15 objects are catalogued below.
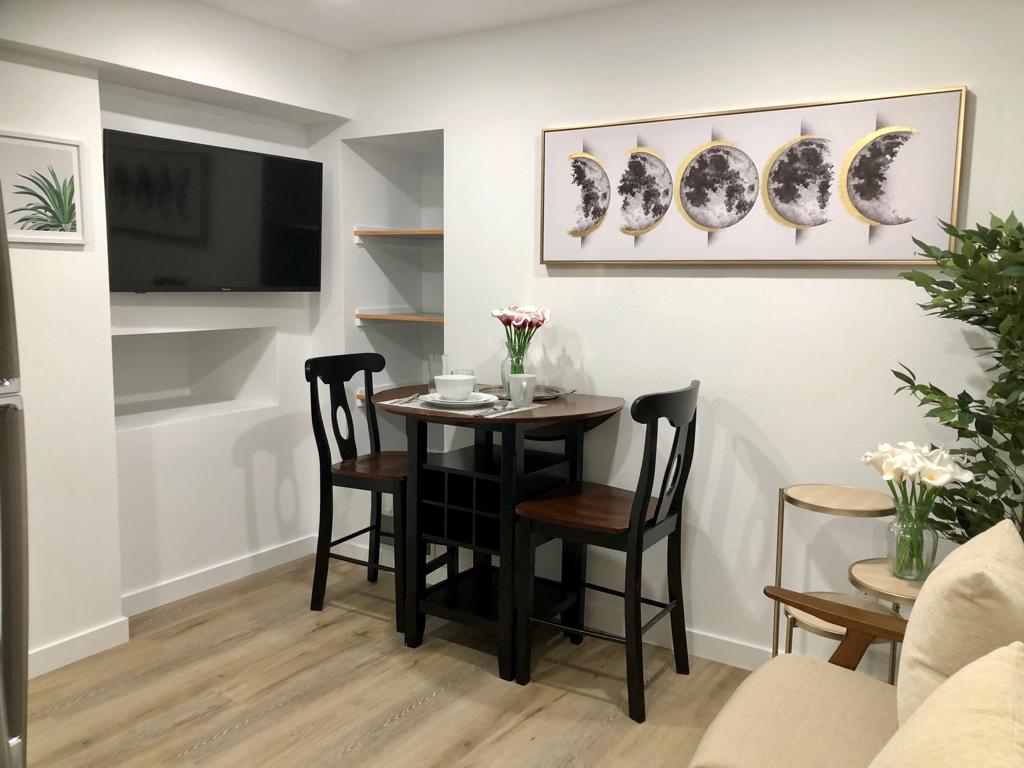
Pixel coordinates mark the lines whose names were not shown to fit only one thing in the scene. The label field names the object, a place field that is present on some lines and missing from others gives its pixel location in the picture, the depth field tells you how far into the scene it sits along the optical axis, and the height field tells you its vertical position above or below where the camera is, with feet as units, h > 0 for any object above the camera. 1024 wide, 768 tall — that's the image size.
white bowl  9.82 -1.11
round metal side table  8.00 -2.01
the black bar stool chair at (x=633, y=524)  8.54 -2.47
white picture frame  9.02 +1.06
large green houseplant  6.72 -0.46
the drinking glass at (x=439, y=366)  10.36 -0.93
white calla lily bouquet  6.97 -1.62
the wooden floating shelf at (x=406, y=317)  12.43 -0.40
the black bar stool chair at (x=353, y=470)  10.75 -2.39
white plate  9.65 -1.28
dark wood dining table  9.36 -2.45
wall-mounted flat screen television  10.32 +0.95
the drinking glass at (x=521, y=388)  9.84 -1.12
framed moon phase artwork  8.43 +1.25
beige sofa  3.41 -2.06
